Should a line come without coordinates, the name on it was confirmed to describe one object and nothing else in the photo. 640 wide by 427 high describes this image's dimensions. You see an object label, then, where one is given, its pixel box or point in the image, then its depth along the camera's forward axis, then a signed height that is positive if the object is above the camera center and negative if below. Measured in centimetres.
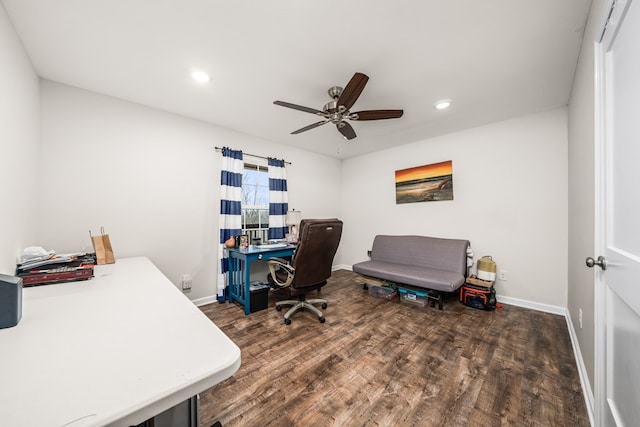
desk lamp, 370 -10
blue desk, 270 -68
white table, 49 -42
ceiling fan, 196 +100
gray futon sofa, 280 -75
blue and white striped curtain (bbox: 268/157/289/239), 370 +26
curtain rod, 314 +92
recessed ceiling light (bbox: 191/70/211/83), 203 +127
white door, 78 -3
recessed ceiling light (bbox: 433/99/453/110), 253 +126
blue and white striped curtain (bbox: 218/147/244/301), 308 +15
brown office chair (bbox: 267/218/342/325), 233 -54
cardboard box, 281 -87
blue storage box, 291 -108
